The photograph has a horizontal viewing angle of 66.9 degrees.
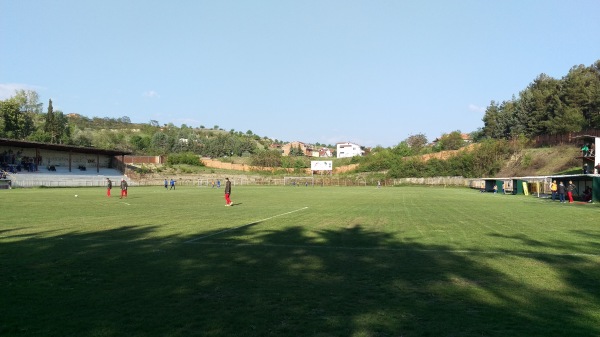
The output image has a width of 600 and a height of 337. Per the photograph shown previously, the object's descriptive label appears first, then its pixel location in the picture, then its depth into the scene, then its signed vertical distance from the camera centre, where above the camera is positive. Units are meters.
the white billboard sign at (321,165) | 106.00 +3.31
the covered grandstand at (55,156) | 68.00 +4.97
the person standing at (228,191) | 27.60 -0.60
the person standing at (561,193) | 33.53 -1.41
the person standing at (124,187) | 35.97 -0.29
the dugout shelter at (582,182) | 31.88 -0.67
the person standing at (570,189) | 32.94 -1.19
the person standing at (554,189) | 35.34 -1.17
